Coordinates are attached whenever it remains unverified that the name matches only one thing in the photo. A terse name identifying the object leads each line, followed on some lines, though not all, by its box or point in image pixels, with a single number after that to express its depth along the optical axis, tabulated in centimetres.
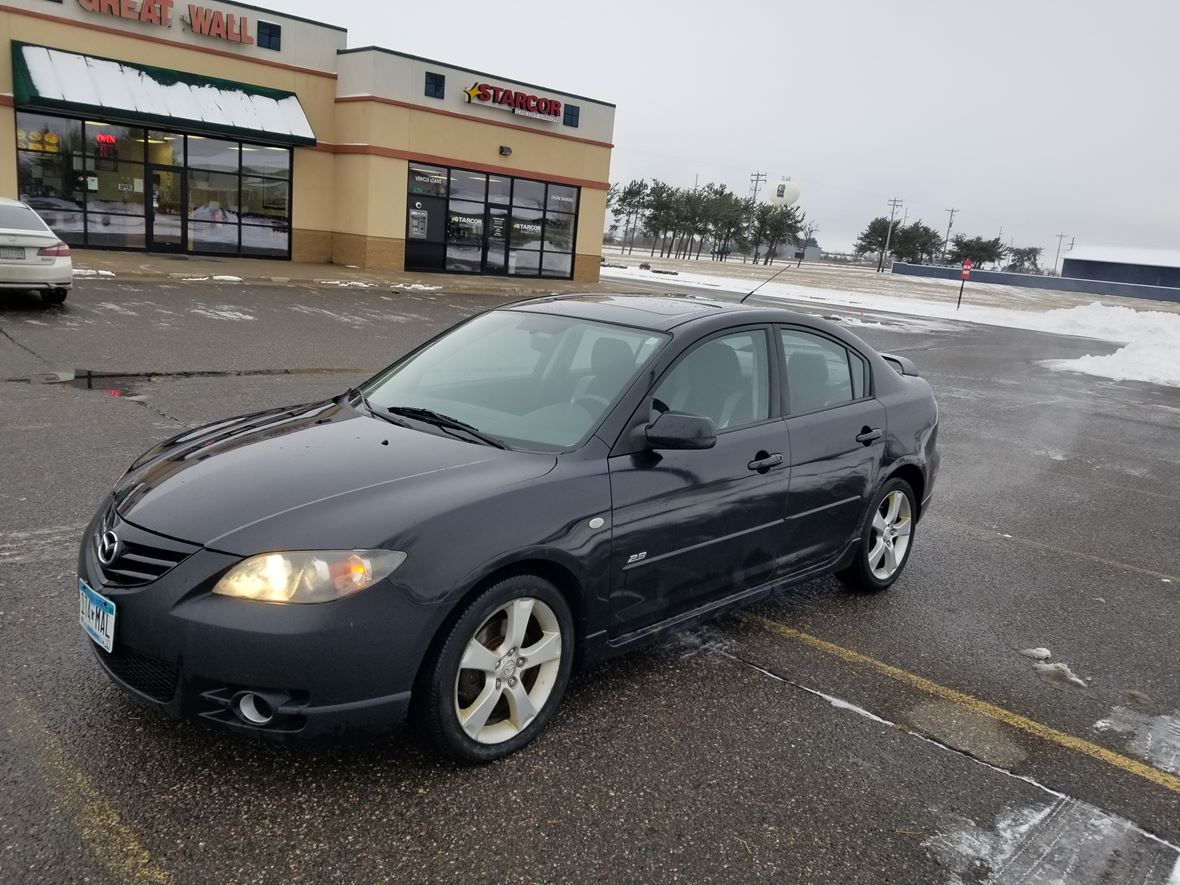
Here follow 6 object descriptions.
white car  1302
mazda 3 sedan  289
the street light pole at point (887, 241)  9650
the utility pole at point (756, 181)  12615
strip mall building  2236
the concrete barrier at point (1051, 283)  6600
